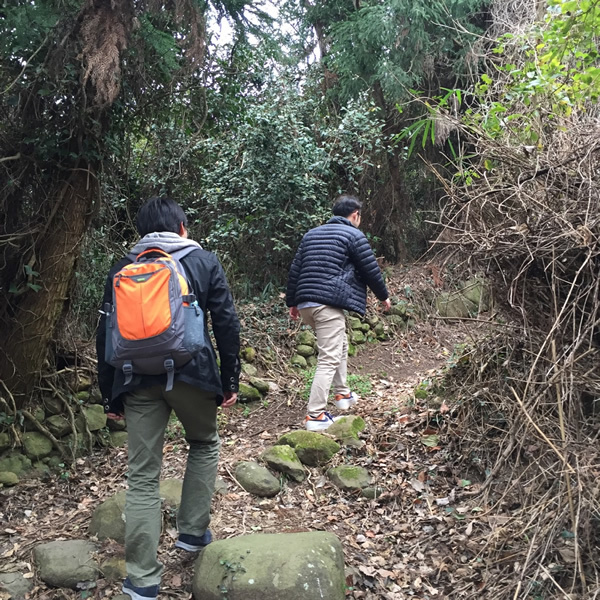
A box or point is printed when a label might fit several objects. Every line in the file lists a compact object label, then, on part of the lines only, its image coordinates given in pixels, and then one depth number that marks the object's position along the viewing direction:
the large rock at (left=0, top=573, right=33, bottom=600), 3.24
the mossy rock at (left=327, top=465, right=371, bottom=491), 4.19
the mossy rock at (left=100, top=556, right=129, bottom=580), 3.33
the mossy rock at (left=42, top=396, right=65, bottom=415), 4.94
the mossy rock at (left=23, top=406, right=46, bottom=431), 4.74
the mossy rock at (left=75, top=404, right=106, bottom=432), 5.02
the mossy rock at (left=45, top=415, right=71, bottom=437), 4.86
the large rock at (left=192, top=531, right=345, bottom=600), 2.93
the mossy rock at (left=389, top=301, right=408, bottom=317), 9.16
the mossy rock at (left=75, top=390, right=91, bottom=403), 5.18
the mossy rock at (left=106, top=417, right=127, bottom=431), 5.22
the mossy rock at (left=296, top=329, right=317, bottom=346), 7.67
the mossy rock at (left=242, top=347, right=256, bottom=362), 6.91
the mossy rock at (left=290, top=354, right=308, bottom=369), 7.33
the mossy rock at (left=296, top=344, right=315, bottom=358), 7.57
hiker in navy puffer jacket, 4.91
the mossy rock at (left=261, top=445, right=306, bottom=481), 4.32
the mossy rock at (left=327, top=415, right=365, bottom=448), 4.66
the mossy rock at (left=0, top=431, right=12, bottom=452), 4.52
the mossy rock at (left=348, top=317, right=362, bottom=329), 8.55
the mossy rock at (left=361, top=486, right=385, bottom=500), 4.10
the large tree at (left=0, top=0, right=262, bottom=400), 4.25
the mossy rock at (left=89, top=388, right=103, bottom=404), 5.30
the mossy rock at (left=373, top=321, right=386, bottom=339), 8.77
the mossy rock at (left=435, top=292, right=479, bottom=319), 8.91
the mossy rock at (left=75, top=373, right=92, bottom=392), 5.18
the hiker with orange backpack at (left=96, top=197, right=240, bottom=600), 2.86
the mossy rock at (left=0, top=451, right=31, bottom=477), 4.48
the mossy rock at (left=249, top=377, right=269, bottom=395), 6.25
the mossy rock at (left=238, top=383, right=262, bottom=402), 6.04
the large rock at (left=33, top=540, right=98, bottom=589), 3.30
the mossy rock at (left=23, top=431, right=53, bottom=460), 4.64
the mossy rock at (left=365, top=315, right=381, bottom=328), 8.83
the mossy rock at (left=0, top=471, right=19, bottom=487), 4.37
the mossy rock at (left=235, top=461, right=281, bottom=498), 4.19
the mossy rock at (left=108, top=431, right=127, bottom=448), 5.16
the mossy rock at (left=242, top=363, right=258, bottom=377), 6.52
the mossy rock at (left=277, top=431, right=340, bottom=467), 4.50
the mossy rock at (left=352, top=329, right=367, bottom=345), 8.38
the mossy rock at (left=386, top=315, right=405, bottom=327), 9.01
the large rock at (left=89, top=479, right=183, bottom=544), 3.64
